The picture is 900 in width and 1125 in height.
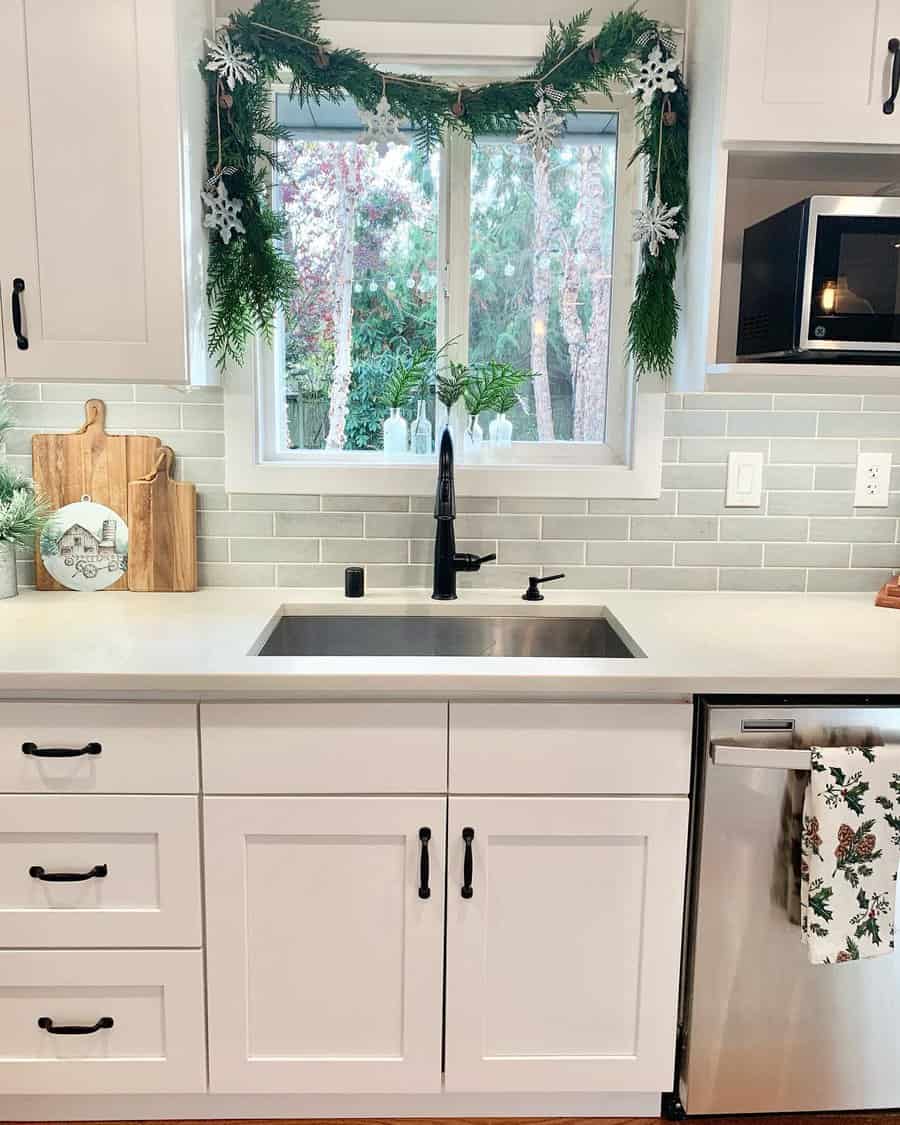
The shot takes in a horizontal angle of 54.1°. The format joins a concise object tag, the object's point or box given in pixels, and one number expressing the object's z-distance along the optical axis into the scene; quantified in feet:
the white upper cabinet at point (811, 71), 5.32
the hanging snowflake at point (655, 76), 6.09
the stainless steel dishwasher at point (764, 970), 5.07
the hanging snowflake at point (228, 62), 5.88
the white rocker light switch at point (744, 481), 6.89
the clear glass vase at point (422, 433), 7.11
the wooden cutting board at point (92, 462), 6.73
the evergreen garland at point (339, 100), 6.05
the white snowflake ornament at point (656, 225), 6.20
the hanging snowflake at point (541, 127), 6.23
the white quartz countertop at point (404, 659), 4.91
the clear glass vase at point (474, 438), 7.10
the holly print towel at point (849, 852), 4.96
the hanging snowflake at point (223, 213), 6.05
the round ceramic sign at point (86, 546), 6.77
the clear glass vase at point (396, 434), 7.04
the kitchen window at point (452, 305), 6.81
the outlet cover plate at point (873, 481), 6.91
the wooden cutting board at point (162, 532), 6.77
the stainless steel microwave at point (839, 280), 5.16
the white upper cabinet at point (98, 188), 5.30
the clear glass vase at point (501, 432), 7.11
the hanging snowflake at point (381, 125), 6.25
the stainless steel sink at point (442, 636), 6.66
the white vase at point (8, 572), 6.55
